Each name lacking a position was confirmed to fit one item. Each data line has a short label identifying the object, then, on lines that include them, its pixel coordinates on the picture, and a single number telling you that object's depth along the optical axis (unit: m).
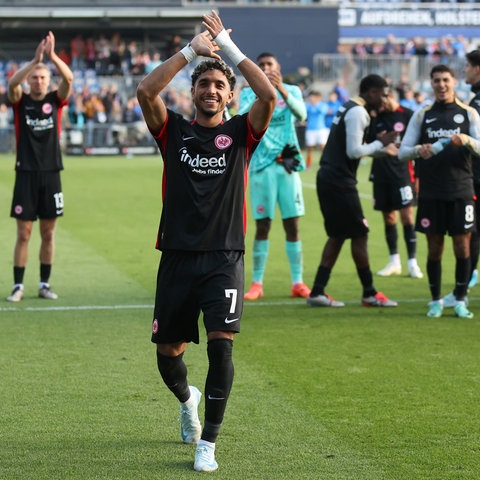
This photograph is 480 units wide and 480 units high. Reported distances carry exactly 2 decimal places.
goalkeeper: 11.11
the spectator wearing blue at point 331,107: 34.34
